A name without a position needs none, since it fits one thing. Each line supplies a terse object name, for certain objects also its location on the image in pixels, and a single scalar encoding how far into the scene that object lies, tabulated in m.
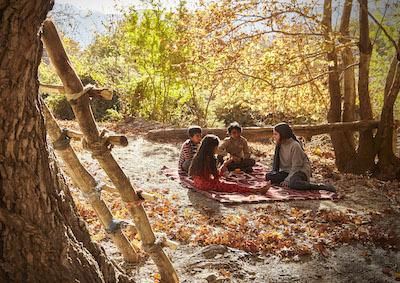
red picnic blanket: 6.69
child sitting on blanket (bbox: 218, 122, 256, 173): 8.83
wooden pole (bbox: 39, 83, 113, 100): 2.81
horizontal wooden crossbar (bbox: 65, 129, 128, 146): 2.81
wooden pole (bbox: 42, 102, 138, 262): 3.09
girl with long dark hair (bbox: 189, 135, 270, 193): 7.09
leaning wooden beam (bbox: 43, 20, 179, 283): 2.67
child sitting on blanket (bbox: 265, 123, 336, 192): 7.43
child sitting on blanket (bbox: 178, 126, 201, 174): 8.38
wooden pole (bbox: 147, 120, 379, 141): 9.82
